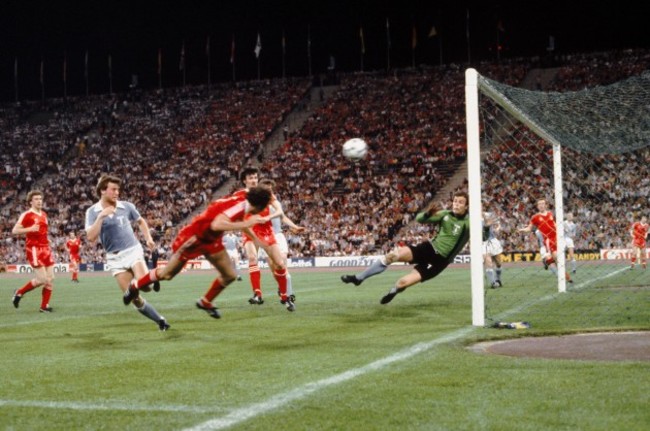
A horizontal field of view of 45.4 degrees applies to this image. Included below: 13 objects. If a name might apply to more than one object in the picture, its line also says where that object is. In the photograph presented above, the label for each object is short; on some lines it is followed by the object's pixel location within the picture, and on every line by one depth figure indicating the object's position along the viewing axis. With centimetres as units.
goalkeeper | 1138
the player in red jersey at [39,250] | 1470
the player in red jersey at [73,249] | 2855
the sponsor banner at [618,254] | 3222
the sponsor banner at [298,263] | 3728
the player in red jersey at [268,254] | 1212
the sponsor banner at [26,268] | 4091
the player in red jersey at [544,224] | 1869
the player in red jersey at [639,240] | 2478
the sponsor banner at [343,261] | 3609
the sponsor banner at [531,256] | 3203
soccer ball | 1784
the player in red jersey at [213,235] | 917
